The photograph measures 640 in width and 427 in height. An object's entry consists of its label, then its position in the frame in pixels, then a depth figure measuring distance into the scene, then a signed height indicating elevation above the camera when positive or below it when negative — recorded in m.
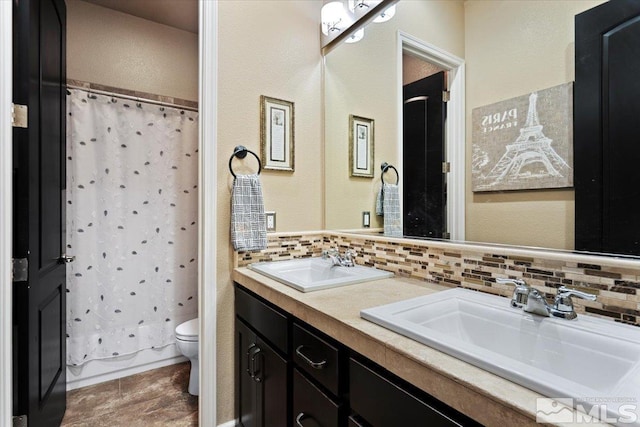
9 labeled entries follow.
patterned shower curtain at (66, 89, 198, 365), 2.16 -0.10
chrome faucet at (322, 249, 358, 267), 1.61 -0.24
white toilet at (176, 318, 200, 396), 1.99 -0.88
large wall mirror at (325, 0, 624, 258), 1.02 +0.55
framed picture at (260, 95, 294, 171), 1.74 +0.44
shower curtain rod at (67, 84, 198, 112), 2.19 +0.84
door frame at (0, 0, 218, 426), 1.58 +0.04
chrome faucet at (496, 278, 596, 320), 0.83 -0.25
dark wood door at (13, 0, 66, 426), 1.28 -0.01
